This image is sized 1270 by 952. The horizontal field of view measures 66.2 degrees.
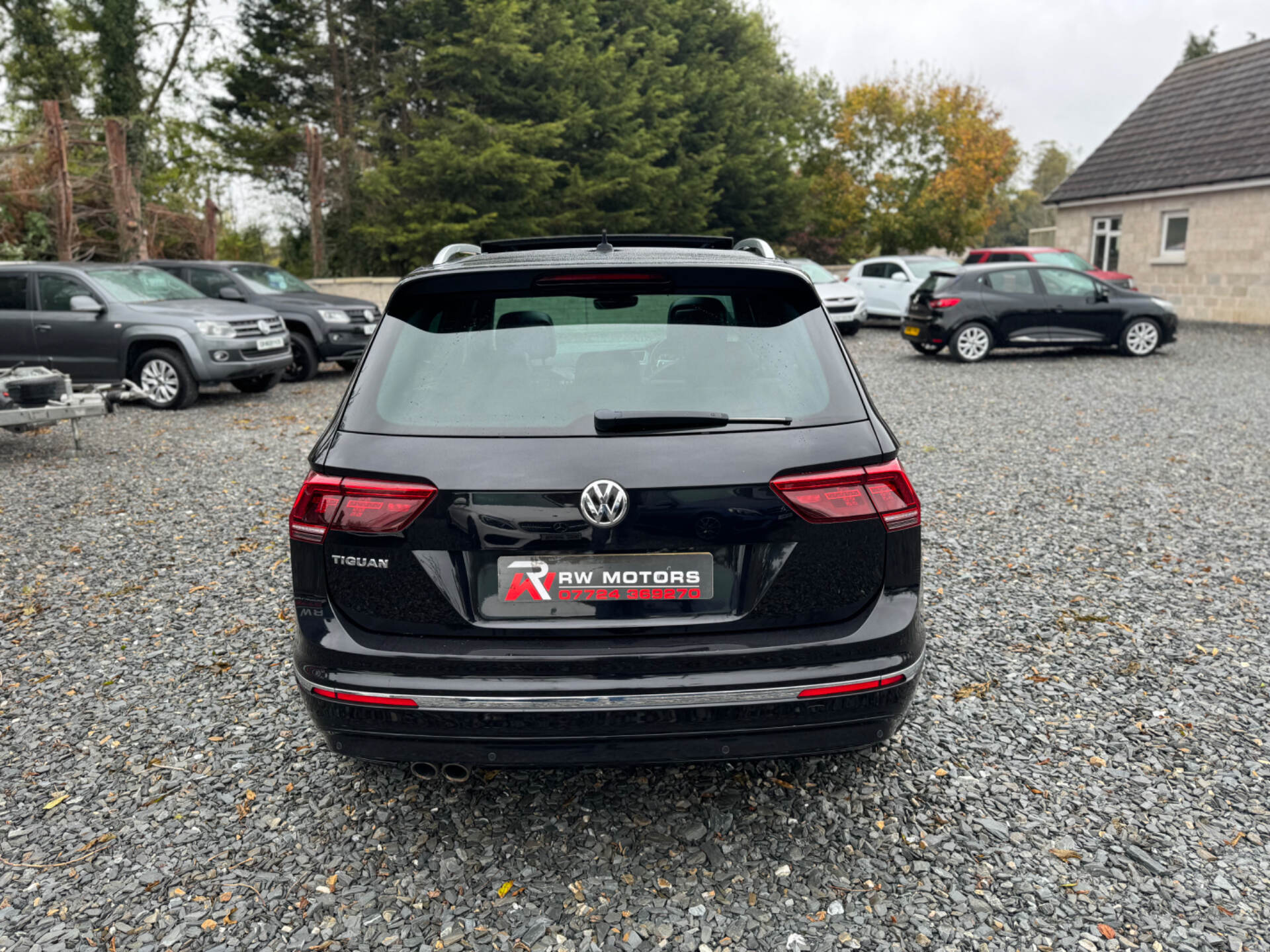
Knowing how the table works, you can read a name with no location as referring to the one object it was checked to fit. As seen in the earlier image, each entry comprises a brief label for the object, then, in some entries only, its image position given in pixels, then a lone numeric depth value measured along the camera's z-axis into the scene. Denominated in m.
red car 20.61
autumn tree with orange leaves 33.00
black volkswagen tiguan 2.47
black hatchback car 16.22
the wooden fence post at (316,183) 23.11
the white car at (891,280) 22.72
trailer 8.64
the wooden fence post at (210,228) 23.19
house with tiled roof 23.19
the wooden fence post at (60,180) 16.70
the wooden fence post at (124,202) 17.78
